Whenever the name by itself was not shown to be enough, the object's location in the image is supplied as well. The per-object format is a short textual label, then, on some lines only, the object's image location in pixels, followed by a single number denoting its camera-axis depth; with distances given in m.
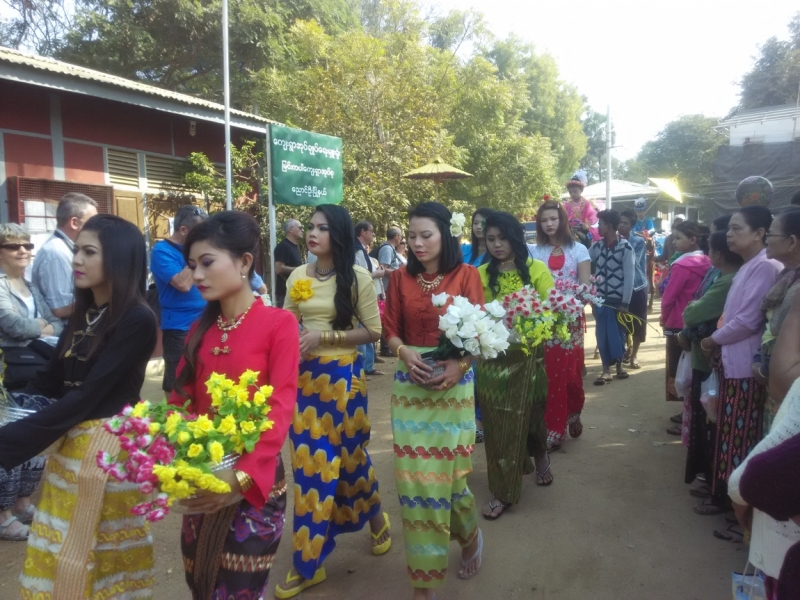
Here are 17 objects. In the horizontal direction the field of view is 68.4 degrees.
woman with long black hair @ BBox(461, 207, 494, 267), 6.21
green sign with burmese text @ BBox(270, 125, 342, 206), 7.64
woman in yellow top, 3.14
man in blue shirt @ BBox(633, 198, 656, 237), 12.98
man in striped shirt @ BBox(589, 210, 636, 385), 7.01
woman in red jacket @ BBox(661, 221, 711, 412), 5.67
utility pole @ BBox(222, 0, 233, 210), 8.23
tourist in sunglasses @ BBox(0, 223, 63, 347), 3.73
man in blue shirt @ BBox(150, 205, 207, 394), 4.42
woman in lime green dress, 3.92
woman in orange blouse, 2.91
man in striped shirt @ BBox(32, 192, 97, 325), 4.05
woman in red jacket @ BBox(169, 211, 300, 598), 2.01
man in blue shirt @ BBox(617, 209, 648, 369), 7.75
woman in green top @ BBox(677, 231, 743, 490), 4.02
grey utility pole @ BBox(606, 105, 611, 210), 21.54
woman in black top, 2.09
